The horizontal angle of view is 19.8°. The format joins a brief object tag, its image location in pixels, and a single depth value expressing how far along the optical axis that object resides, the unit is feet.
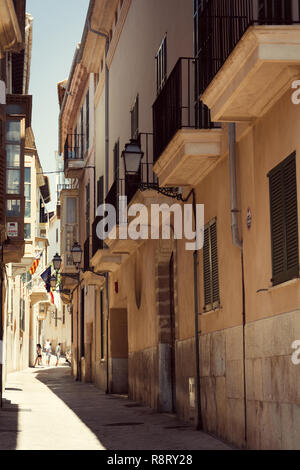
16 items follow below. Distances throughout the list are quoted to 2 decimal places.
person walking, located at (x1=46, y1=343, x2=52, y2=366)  183.76
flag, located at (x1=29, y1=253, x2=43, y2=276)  139.89
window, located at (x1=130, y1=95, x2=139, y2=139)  61.52
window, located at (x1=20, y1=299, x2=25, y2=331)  144.05
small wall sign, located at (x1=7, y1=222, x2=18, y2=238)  77.46
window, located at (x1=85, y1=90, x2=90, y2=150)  97.91
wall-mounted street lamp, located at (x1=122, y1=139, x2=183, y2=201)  46.24
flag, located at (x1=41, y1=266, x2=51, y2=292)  133.33
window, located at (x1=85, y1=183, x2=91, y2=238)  96.64
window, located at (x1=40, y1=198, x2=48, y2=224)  167.63
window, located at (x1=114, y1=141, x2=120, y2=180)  70.55
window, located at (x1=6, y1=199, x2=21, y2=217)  79.31
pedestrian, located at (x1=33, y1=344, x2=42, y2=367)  168.88
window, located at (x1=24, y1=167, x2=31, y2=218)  120.78
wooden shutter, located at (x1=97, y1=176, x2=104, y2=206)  81.49
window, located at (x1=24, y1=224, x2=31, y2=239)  111.86
